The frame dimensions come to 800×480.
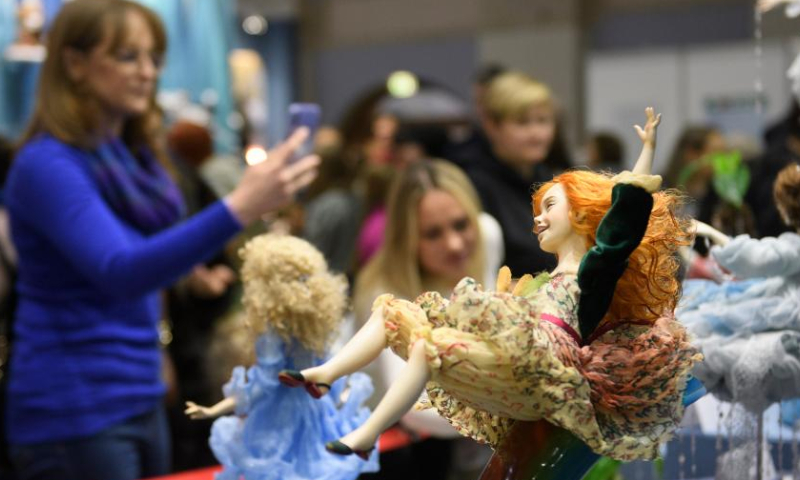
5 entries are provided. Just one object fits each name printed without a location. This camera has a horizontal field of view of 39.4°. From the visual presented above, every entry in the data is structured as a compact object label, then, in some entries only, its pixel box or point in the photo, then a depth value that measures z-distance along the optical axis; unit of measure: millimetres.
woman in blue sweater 1770
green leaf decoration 1586
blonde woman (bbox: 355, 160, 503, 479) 2316
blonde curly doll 1334
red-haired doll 963
